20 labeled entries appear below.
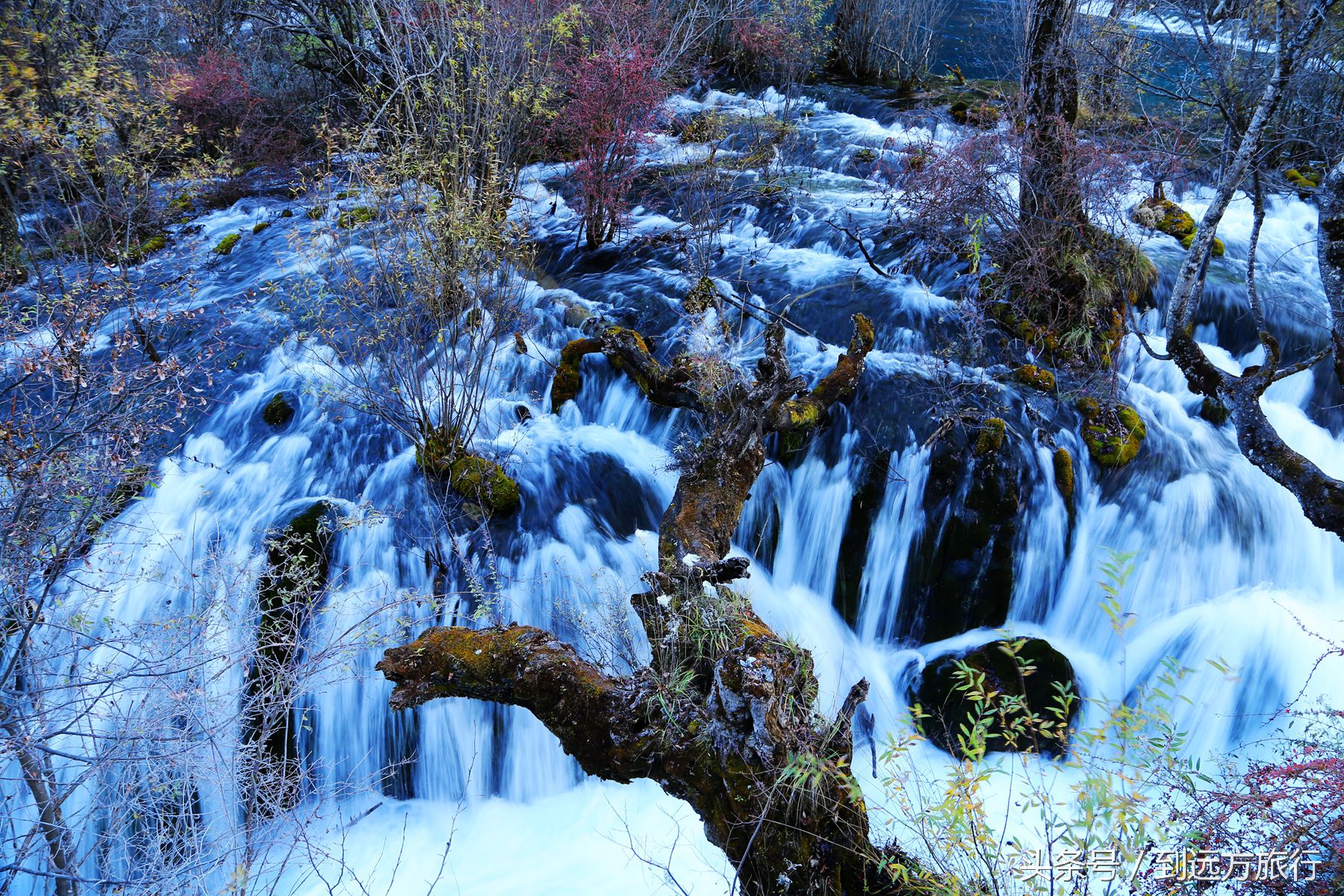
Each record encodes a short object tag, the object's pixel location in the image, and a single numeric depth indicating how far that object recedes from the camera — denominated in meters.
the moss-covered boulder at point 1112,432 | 6.55
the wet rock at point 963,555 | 6.23
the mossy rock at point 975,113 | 10.26
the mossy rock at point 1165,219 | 9.25
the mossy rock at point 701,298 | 7.85
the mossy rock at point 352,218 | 6.08
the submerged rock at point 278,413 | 7.55
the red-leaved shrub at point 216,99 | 12.70
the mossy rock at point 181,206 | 10.91
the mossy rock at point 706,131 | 12.62
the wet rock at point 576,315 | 8.66
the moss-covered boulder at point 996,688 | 5.72
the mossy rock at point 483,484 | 6.33
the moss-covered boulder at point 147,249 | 9.88
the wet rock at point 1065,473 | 6.39
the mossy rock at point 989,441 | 6.42
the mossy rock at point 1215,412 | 6.97
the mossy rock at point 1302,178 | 10.20
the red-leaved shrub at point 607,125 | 9.76
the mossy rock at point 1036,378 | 7.15
